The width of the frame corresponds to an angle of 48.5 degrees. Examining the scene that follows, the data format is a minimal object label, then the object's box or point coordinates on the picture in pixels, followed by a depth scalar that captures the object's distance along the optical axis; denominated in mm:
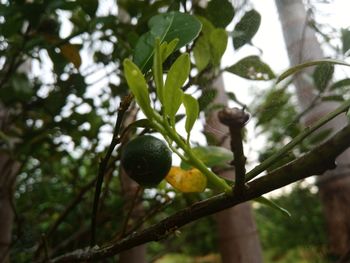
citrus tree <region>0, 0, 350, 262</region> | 301
